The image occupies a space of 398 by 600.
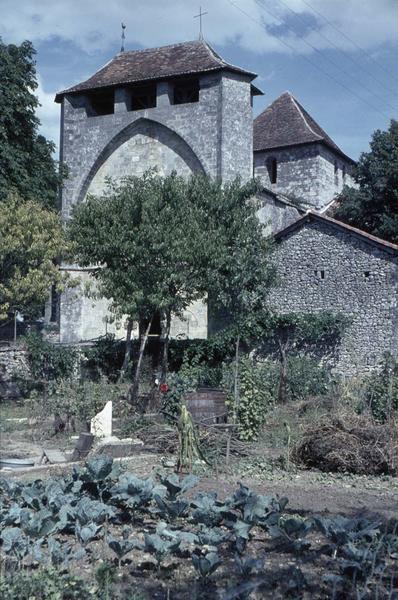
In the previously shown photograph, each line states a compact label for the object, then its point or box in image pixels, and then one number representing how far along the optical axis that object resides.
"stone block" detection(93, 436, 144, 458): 10.45
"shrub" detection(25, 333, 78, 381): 20.27
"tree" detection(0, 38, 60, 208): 22.41
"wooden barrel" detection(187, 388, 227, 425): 11.83
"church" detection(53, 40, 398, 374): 21.61
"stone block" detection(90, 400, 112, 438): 11.75
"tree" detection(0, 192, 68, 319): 16.62
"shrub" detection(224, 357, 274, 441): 11.95
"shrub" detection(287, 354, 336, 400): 17.70
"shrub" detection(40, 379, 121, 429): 13.33
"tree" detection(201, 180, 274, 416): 20.64
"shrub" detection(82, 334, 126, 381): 21.89
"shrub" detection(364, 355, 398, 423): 12.48
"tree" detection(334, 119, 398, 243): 25.83
